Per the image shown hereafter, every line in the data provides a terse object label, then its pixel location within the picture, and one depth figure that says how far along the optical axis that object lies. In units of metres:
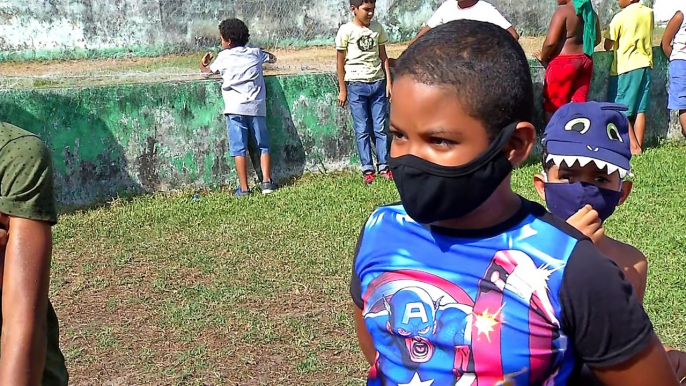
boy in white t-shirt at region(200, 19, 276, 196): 6.99
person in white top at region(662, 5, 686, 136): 7.95
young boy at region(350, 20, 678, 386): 1.42
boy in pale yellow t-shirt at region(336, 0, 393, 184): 7.31
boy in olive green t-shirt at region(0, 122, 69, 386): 1.76
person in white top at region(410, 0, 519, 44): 6.99
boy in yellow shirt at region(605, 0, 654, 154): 8.12
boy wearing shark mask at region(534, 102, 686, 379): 2.10
